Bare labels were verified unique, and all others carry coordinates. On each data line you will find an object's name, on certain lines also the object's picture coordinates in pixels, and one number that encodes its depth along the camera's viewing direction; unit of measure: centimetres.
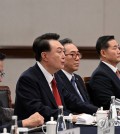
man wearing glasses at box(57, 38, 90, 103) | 690
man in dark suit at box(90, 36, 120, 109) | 721
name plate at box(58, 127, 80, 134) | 408
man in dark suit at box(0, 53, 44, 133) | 493
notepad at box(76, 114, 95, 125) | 529
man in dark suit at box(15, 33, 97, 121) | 564
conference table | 474
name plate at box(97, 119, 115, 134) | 431
